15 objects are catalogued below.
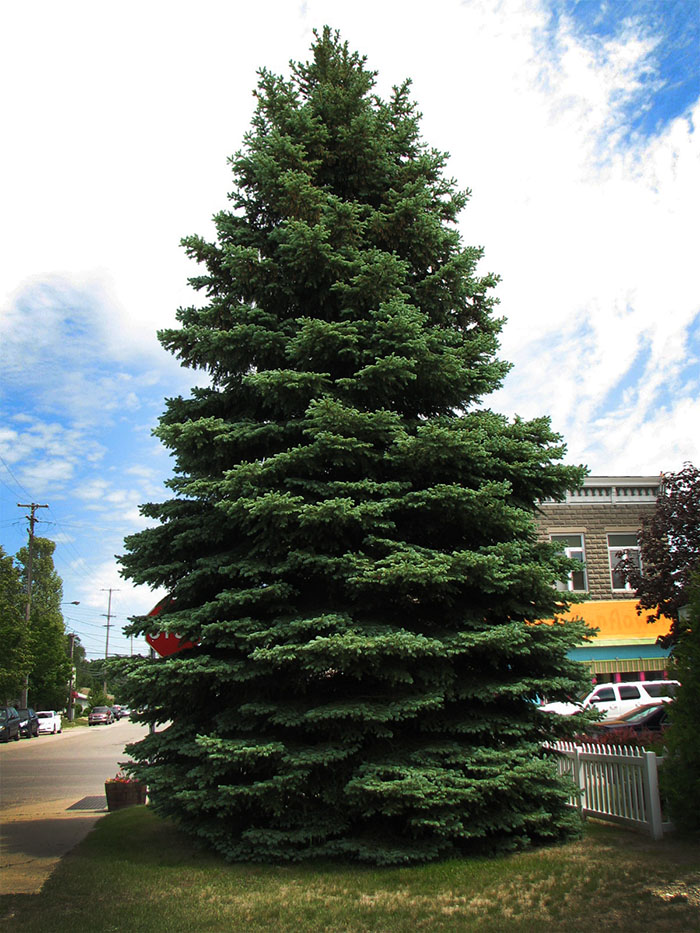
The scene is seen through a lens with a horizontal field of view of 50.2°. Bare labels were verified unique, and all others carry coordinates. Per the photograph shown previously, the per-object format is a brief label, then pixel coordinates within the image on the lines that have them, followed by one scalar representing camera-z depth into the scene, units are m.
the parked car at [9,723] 36.03
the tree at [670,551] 16.66
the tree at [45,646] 48.62
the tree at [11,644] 37.47
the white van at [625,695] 20.70
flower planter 12.29
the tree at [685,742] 7.62
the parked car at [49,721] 44.75
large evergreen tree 7.35
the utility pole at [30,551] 45.21
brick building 22.88
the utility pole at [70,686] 63.03
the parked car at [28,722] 40.15
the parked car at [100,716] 61.59
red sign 8.87
